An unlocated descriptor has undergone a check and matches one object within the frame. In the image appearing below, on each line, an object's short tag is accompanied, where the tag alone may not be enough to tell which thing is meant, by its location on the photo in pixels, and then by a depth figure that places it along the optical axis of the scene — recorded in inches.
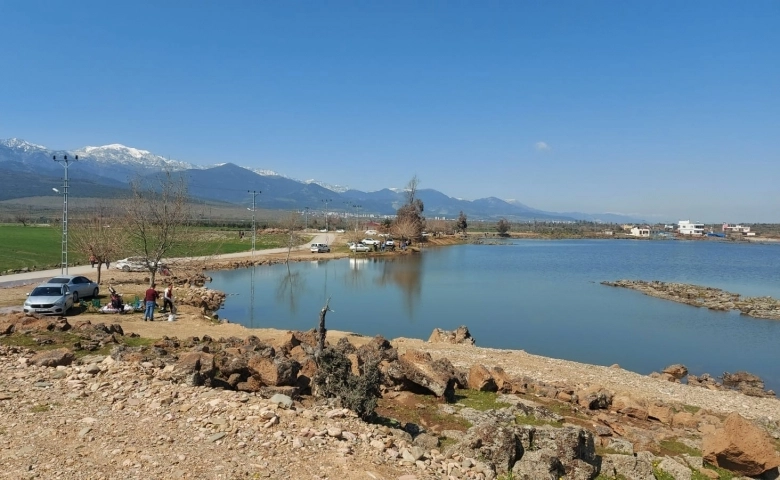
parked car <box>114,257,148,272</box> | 1884.8
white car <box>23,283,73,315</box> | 1011.3
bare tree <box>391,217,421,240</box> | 4740.4
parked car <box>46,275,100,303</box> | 1173.0
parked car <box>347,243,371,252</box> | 3654.3
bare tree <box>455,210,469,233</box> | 7057.1
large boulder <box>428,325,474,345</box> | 1064.8
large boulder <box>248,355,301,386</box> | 496.7
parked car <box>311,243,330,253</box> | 3479.3
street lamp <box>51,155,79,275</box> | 1401.3
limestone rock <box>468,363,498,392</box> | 629.6
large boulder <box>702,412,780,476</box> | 419.2
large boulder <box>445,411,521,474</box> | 375.2
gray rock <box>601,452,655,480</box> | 390.6
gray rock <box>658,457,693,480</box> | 401.4
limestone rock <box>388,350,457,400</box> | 557.3
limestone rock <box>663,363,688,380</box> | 973.2
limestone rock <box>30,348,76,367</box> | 533.3
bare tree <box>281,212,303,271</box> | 3956.7
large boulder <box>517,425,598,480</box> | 377.1
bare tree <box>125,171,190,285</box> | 1247.5
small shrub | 421.1
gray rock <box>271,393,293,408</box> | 421.7
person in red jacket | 1036.5
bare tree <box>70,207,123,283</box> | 1547.7
